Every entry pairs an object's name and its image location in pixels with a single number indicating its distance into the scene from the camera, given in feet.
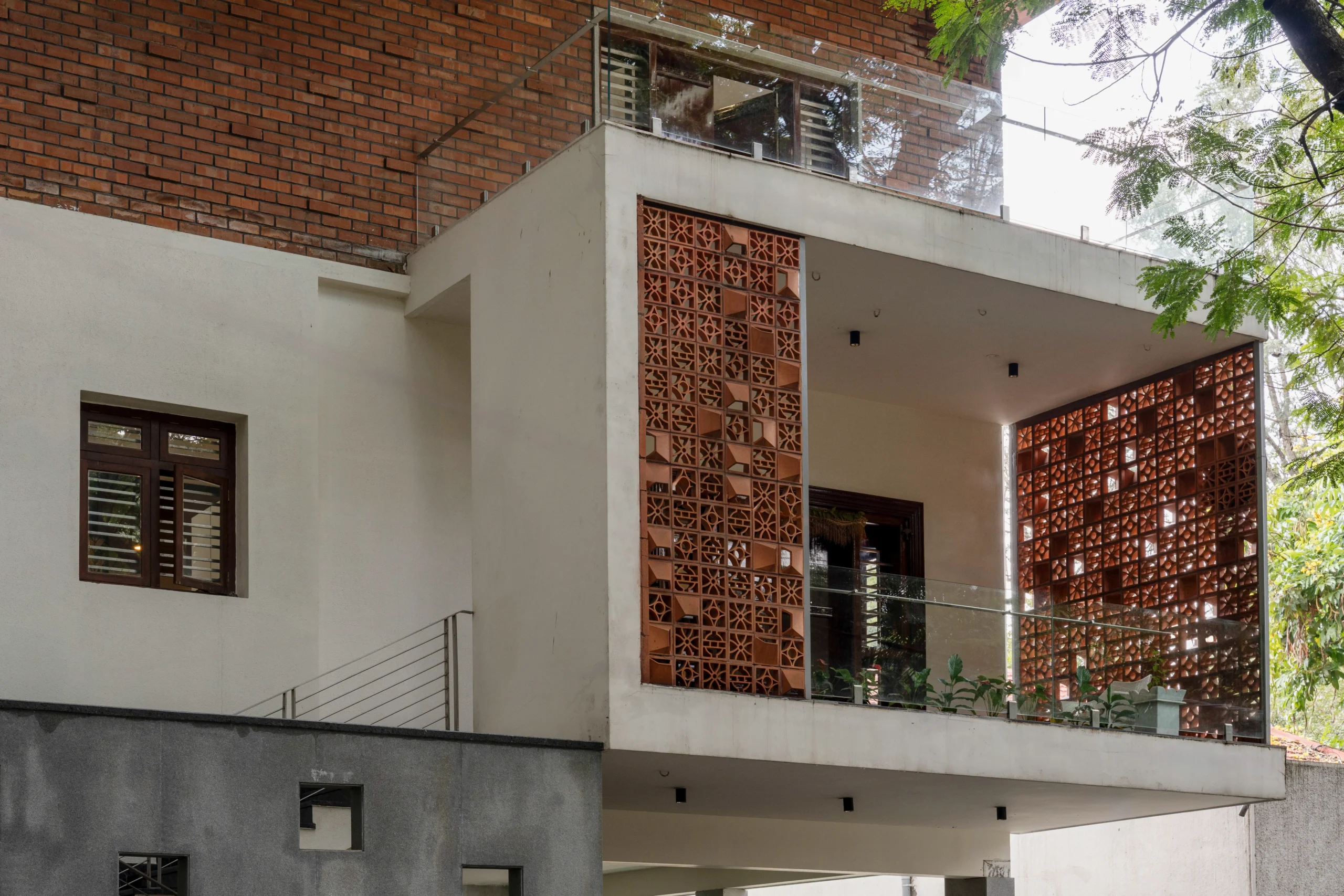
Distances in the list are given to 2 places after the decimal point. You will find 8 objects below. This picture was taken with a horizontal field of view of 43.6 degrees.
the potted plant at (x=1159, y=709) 39.37
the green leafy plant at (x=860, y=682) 34.01
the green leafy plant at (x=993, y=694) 36.40
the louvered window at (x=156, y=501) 34.91
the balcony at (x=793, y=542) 31.99
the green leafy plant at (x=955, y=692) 35.60
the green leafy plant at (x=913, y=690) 34.83
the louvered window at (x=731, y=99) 33.40
